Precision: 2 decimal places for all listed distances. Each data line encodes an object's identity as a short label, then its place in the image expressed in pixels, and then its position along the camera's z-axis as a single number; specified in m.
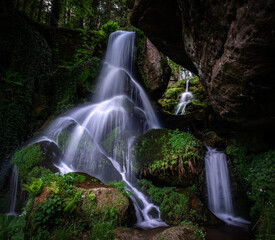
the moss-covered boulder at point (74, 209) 3.00
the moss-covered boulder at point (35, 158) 5.44
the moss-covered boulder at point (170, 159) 5.85
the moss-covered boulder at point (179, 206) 4.57
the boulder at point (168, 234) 2.93
